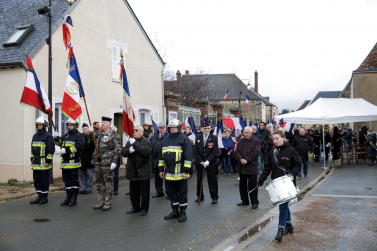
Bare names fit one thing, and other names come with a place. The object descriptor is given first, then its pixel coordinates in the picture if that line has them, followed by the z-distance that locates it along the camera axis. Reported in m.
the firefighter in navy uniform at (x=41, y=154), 7.97
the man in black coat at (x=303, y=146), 12.62
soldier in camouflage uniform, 7.44
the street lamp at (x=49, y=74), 10.75
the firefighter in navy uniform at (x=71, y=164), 7.98
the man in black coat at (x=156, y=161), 9.35
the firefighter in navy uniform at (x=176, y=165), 6.68
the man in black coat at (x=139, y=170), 7.09
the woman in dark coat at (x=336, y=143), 17.03
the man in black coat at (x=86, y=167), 9.46
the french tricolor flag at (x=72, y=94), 7.96
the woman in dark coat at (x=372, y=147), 16.17
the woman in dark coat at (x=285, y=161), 5.73
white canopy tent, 16.08
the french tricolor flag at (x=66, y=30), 9.44
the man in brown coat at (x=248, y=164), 7.96
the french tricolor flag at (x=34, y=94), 8.38
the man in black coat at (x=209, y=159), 8.30
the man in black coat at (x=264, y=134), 13.55
